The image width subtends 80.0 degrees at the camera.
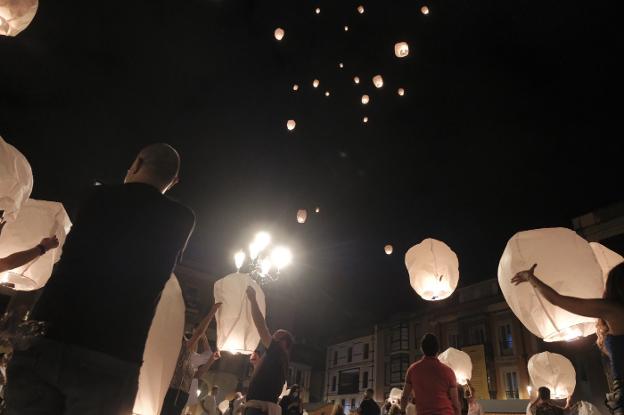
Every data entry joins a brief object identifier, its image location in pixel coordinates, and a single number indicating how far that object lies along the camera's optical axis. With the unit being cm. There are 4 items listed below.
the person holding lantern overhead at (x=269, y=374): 368
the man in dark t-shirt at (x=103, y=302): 129
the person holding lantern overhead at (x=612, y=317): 217
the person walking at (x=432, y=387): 376
